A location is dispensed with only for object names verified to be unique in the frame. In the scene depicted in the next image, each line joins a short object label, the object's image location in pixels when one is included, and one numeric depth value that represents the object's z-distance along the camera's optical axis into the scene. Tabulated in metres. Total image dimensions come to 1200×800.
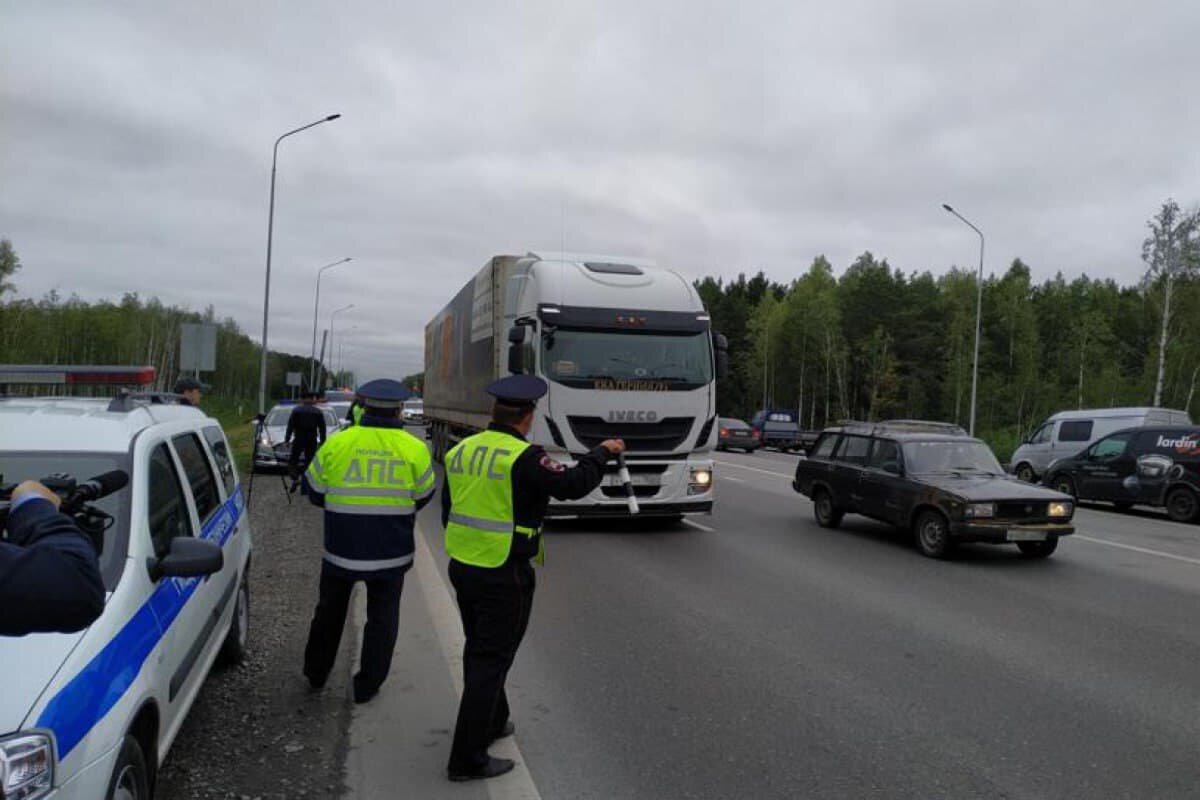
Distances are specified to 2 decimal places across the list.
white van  20.48
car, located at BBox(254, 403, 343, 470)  18.03
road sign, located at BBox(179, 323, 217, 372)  16.38
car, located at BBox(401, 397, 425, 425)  52.27
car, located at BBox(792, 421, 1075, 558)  9.70
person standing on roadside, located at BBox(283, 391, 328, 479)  12.95
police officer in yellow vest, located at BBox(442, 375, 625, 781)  3.84
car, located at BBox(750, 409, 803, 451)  40.69
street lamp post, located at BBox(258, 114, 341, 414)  28.34
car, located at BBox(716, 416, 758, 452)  35.62
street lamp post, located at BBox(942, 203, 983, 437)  30.92
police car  2.36
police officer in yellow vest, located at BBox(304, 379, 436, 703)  4.67
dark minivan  15.50
